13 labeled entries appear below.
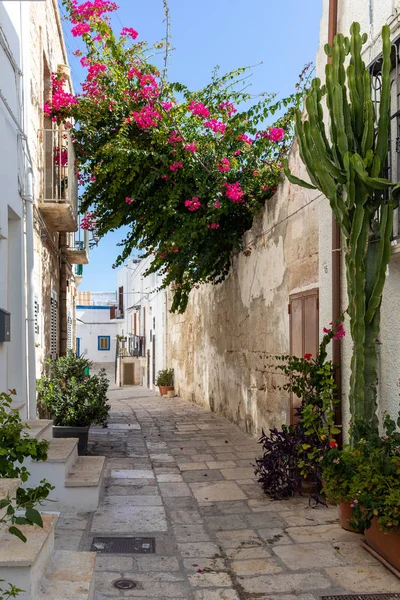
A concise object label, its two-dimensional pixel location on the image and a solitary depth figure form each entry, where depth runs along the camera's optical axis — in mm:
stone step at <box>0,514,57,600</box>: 2654
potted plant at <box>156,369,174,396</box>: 16969
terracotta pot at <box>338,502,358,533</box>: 4285
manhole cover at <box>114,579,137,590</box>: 3359
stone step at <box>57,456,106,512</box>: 4871
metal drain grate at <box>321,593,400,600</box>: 3238
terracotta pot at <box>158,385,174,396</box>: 16844
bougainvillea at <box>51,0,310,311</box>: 7984
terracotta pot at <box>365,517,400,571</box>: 3506
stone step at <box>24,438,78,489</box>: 4805
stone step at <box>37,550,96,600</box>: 2787
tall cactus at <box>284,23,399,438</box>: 4102
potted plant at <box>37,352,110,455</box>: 6965
